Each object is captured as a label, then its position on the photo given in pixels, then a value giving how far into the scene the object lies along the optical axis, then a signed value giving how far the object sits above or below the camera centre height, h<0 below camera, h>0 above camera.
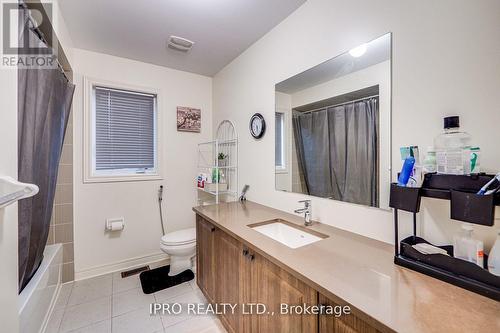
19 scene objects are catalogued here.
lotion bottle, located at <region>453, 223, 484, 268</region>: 0.80 -0.31
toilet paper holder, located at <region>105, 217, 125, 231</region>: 2.41 -0.64
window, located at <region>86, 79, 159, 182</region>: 2.46 +0.37
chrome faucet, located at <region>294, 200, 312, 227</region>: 1.52 -0.33
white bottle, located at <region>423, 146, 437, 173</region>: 0.94 +0.02
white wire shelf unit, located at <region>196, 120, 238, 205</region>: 2.57 -0.01
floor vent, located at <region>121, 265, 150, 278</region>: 2.43 -1.19
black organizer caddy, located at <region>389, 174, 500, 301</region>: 0.71 -0.18
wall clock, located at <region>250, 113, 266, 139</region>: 2.07 +0.39
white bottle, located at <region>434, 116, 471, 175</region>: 0.84 +0.06
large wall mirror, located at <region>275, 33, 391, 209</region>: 1.22 +0.26
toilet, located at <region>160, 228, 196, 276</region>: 2.21 -0.83
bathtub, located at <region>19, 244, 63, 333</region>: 1.29 -0.88
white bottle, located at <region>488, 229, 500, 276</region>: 0.74 -0.32
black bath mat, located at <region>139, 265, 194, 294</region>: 2.15 -1.18
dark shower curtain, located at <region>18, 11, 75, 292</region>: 1.18 +0.14
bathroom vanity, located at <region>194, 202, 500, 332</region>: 0.65 -0.44
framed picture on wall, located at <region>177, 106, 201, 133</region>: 2.86 +0.62
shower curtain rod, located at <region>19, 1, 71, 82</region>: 1.40 +0.93
